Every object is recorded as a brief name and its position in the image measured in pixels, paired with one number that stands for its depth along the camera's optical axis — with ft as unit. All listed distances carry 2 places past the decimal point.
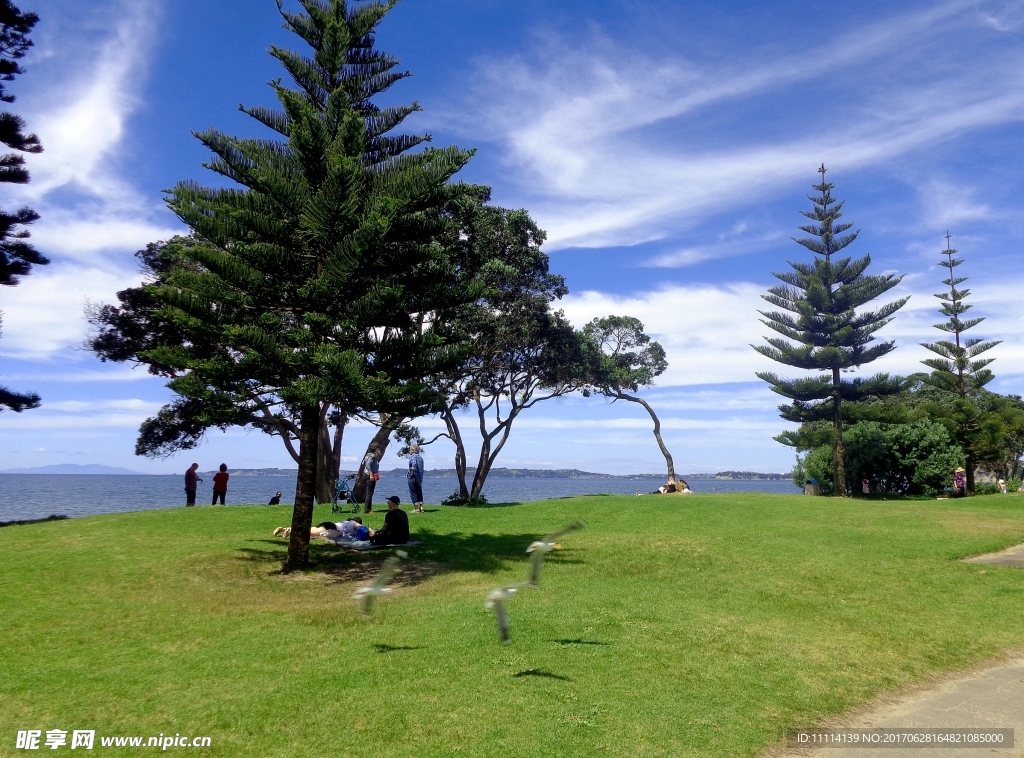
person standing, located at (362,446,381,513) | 61.26
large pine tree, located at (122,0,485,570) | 36.78
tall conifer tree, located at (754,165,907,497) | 107.86
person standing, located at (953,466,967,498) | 93.97
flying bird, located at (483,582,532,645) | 15.67
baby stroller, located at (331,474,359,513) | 63.31
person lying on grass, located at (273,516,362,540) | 45.95
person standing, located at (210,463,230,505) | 72.18
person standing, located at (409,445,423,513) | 58.38
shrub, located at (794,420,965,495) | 97.04
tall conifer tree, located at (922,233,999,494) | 100.78
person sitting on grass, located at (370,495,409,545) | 44.21
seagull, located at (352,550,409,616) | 15.89
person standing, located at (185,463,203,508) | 71.87
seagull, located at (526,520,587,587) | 15.42
